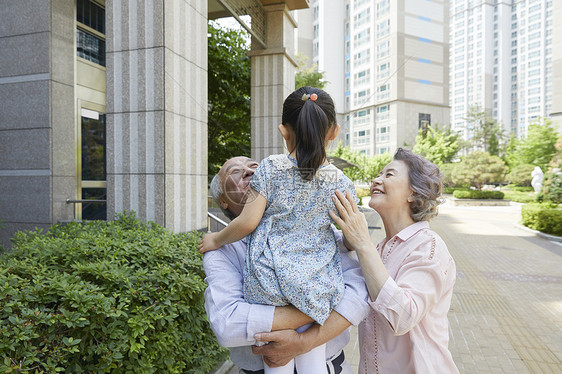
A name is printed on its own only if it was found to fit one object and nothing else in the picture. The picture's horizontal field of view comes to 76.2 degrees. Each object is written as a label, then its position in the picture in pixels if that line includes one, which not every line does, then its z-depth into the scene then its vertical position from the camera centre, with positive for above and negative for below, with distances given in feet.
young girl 3.76 -0.51
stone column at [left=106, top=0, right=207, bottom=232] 13.11 +2.63
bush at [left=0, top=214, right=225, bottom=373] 5.41 -2.22
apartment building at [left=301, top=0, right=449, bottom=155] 147.95 +52.86
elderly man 3.73 -1.44
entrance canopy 24.04 +12.10
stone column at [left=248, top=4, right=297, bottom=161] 27.96 +7.89
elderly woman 4.08 -1.11
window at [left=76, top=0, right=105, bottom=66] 18.56 +7.83
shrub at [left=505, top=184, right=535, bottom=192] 102.13 -2.79
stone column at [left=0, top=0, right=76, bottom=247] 16.10 +2.99
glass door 18.20 +0.69
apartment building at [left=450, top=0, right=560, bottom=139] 284.82 +103.55
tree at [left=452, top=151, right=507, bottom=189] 89.81 +2.34
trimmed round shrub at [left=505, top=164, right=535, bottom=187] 105.02 +1.26
